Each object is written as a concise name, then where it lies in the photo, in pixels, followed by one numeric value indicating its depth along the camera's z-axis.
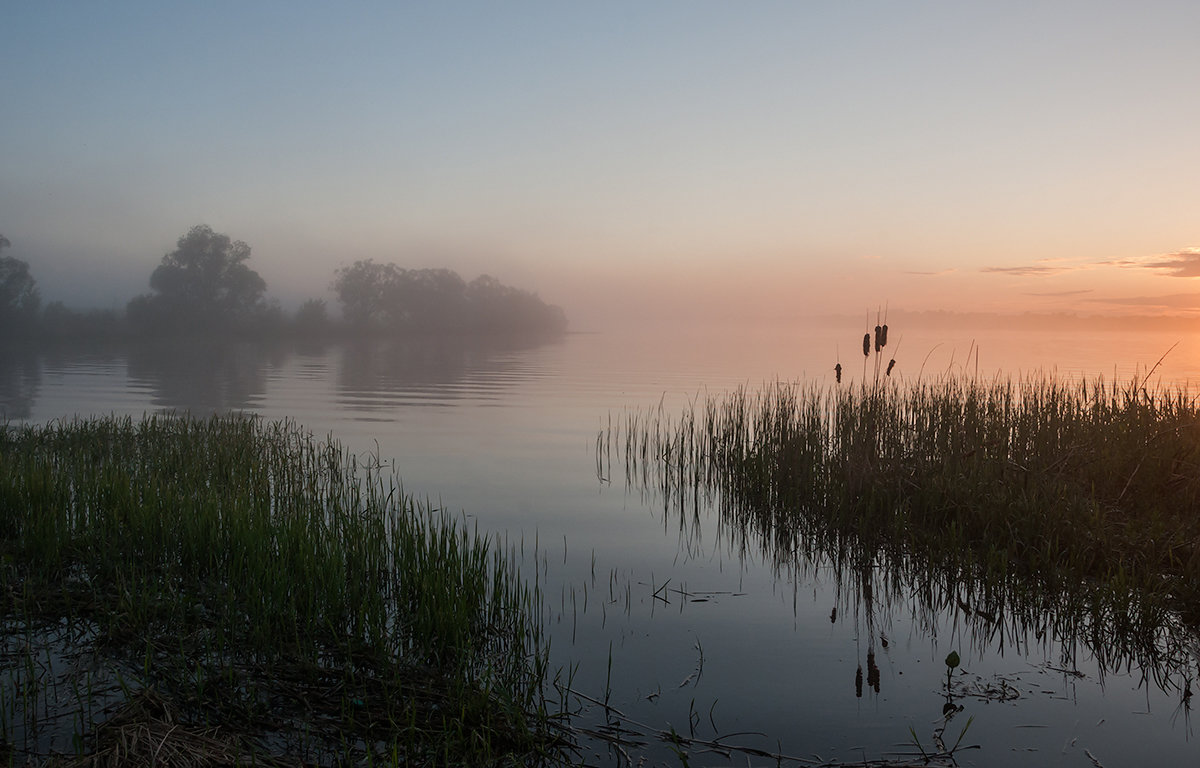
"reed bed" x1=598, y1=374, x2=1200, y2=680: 6.62
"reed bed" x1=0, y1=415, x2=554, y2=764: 4.34
